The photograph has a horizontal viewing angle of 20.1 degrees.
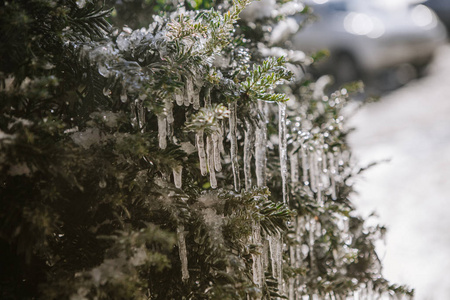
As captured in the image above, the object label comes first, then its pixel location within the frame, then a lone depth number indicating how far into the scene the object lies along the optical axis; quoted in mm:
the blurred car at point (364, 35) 5616
